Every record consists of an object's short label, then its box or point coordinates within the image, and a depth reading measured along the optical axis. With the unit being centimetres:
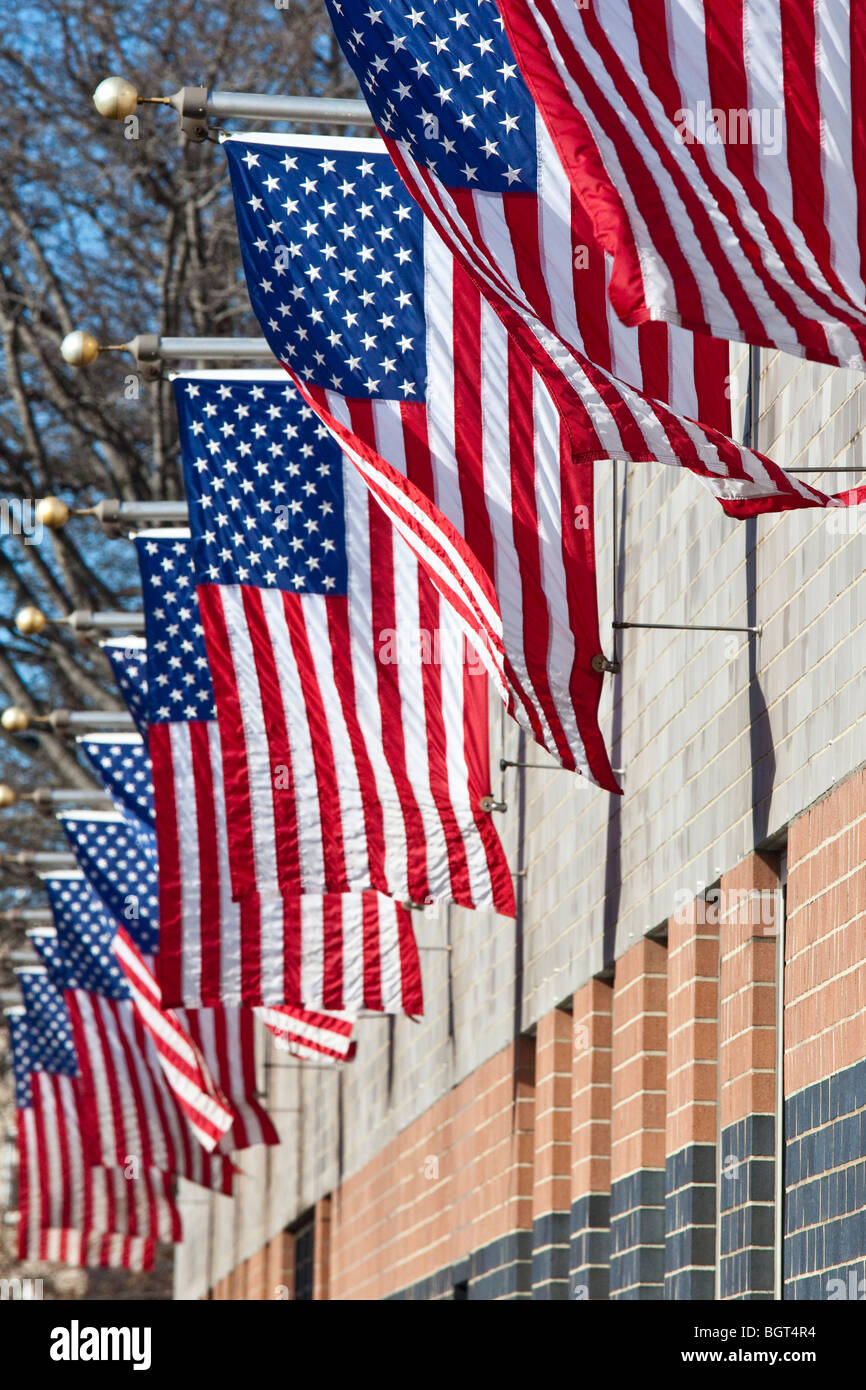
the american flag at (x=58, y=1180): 2722
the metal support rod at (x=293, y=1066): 2584
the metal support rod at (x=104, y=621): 2078
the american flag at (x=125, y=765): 2016
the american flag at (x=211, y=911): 1552
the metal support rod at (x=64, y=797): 2402
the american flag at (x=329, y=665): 1300
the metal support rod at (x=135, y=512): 1739
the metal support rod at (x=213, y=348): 1394
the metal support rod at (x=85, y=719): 2230
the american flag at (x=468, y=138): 862
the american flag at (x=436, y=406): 1041
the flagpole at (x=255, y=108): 1154
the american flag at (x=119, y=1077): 2417
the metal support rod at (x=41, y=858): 2584
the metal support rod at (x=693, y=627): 1083
